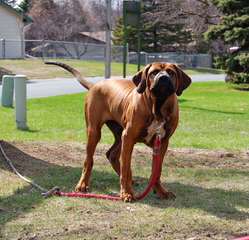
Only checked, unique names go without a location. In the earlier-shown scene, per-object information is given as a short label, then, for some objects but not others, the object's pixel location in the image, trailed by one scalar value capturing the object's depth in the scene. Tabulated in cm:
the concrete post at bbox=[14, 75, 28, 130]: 1195
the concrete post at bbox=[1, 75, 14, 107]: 1655
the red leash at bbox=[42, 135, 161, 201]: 554
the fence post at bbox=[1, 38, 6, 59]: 4156
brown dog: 511
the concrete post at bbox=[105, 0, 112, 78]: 1752
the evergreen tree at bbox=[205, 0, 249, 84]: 2480
